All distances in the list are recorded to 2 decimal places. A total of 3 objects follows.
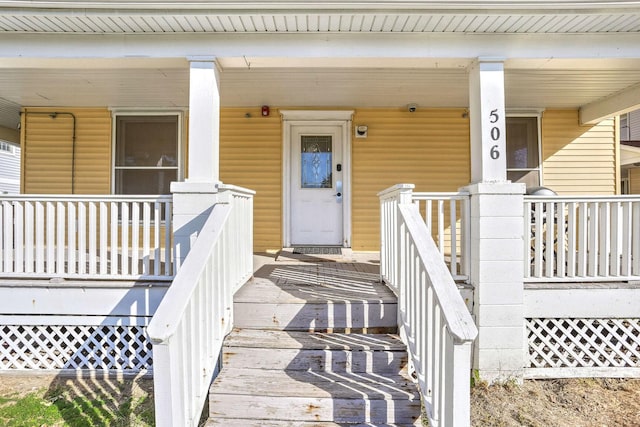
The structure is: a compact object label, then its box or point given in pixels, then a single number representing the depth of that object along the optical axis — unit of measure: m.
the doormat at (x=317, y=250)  5.71
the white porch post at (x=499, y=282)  3.37
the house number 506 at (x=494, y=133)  3.49
